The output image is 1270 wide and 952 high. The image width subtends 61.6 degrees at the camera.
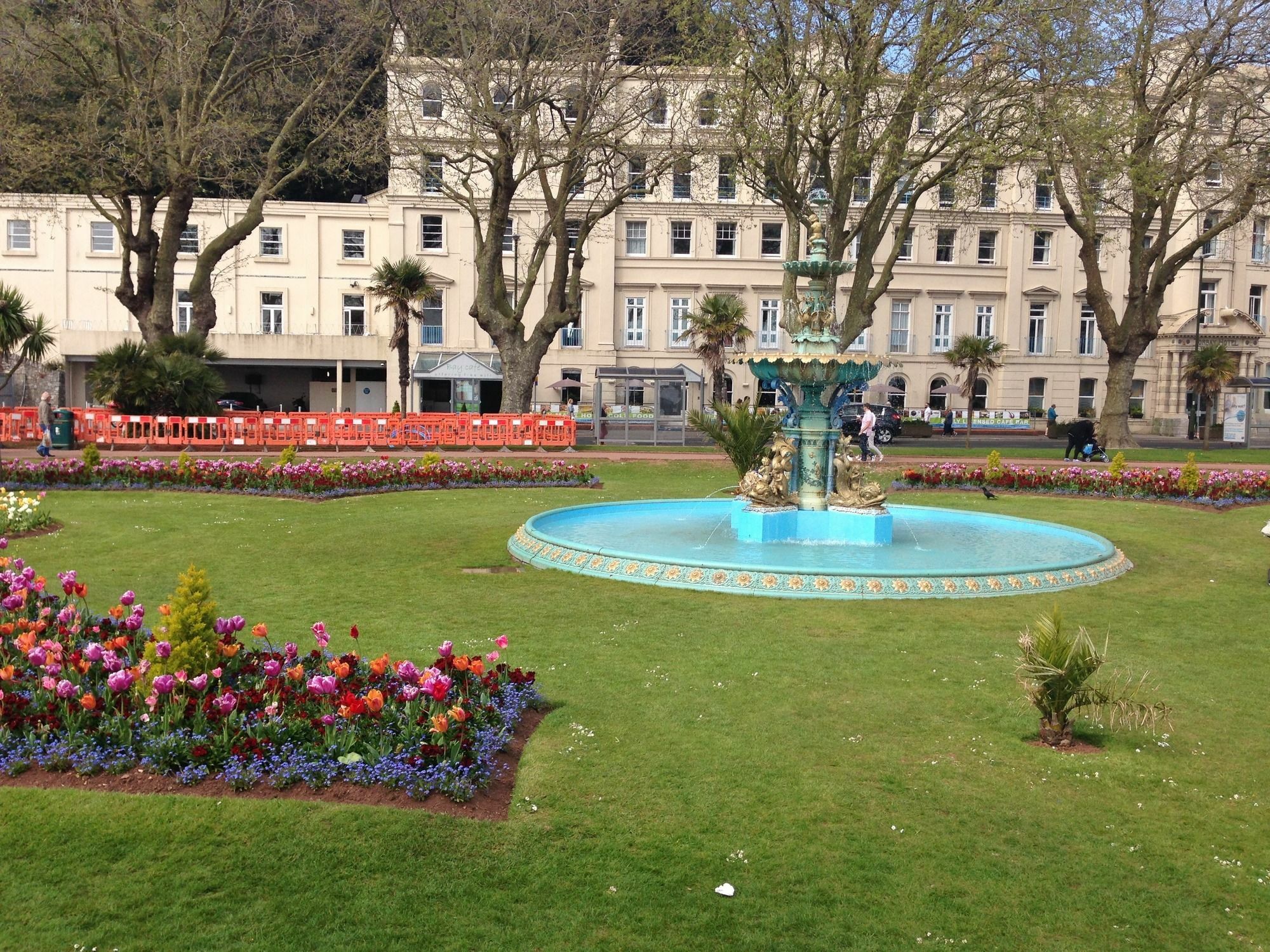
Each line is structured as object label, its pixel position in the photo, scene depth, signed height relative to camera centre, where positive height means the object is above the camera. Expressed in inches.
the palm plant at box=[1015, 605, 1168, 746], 261.6 -64.3
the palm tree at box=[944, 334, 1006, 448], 1765.5 +109.4
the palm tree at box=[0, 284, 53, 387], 1066.1 +77.2
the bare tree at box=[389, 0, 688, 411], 1099.9 +334.8
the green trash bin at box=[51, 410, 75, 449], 1087.6 -26.3
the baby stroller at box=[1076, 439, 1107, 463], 1152.6 -33.6
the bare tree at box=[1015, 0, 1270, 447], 1018.1 +318.5
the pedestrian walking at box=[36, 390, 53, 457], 1029.2 -16.4
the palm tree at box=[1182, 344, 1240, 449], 1766.7 +91.3
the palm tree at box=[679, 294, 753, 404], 1720.0 +142.2
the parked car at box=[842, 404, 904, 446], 1486.2 -5.8
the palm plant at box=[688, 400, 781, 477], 786.2 -12.9
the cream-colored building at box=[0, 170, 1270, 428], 1831.9 +221.8
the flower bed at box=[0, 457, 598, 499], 786.8 -52.1
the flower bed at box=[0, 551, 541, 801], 227.5 -70.1
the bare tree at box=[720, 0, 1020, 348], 983.6 +317.1
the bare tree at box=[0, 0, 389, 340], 1085.8 +339.8
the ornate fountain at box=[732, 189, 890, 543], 565.3 -17.4
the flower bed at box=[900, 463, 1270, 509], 826.8 -47.8
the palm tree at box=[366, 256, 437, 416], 1471.5 +172.7
